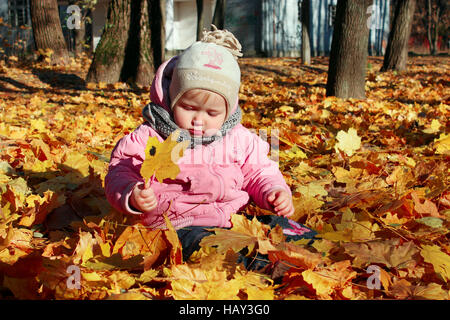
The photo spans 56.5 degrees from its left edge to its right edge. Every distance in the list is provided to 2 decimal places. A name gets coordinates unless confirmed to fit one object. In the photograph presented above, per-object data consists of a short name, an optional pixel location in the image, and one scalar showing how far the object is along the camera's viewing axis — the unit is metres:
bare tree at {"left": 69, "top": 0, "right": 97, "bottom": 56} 16.07
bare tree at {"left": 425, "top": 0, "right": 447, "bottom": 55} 26.40
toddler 1.82
